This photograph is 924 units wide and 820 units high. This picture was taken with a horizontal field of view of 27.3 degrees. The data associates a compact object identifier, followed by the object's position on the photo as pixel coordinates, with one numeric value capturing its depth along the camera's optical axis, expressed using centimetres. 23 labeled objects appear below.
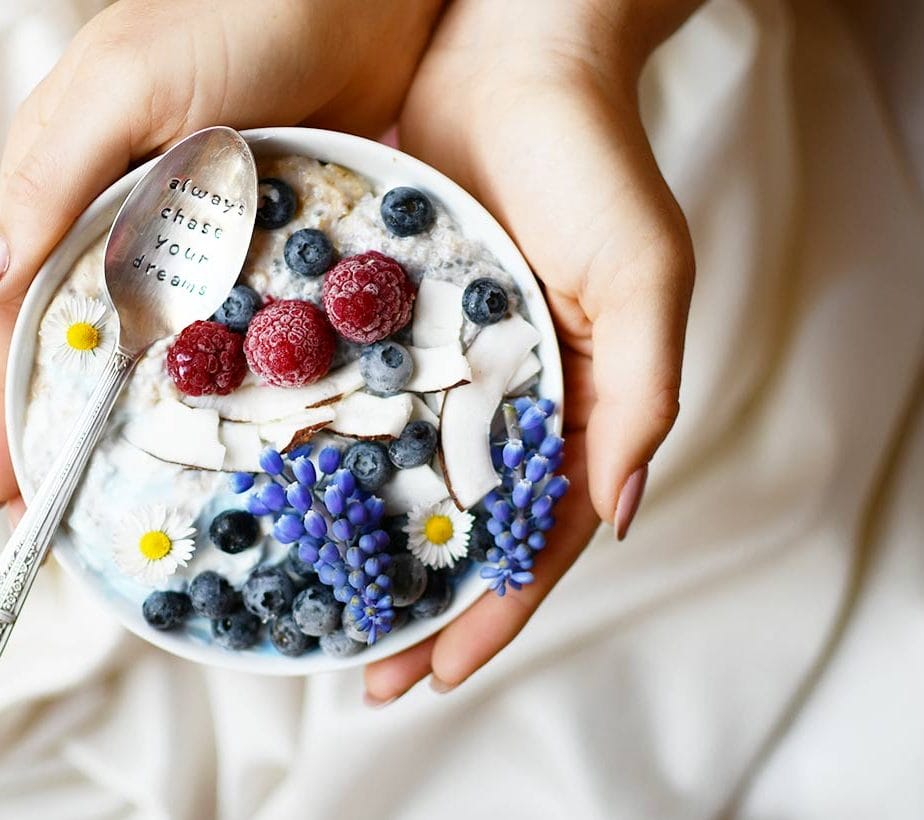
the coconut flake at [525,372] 49
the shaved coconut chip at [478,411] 48
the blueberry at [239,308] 48
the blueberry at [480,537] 49
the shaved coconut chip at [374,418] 48
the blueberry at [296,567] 49
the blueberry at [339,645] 49
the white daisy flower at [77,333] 48
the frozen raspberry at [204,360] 47
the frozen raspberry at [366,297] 47
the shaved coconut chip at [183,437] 48
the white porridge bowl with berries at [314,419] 48
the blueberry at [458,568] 50
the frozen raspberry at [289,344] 47
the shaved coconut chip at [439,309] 49
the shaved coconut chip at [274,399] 48
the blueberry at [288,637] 49
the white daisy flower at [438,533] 48
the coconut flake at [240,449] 48
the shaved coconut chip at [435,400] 49
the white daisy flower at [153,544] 48
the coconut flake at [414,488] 49
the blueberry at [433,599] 49
